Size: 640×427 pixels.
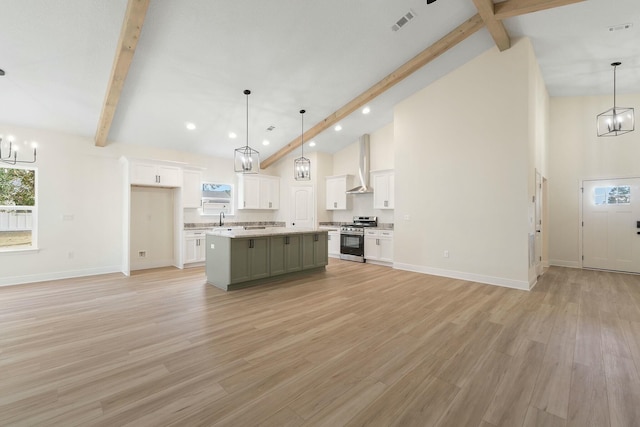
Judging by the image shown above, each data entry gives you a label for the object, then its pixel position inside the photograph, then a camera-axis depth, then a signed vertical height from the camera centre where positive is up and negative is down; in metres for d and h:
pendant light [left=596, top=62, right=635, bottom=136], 4.50 +1.56
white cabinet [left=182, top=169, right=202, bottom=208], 6.76 +0.64
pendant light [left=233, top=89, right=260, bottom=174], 4.67 +0.89
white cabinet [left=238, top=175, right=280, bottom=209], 8.17 +0.67
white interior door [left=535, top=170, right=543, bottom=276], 5.30 -0.21
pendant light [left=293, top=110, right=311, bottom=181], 5.44 +0.87
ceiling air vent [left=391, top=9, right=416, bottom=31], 4.05 +2.84
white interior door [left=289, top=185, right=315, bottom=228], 8.49 +0.21
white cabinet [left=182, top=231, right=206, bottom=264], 6.63 -0.77
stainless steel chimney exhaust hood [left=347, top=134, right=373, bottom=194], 7.74 +1.30
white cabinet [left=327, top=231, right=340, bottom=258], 8.09 -0.86
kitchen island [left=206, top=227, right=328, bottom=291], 4.70 -0.74
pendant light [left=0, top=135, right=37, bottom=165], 4.95 +1.06
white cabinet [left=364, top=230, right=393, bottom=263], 6.80 -0.77
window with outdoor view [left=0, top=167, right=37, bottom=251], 5.06 +0.11
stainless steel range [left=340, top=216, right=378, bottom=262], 7.42 -0.64
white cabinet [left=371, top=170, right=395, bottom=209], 7.10 +0.64
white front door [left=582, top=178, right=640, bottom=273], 5.78 -0.22
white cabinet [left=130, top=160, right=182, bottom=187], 5.96 +0.88
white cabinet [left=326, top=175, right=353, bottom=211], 8.16 +0.67
